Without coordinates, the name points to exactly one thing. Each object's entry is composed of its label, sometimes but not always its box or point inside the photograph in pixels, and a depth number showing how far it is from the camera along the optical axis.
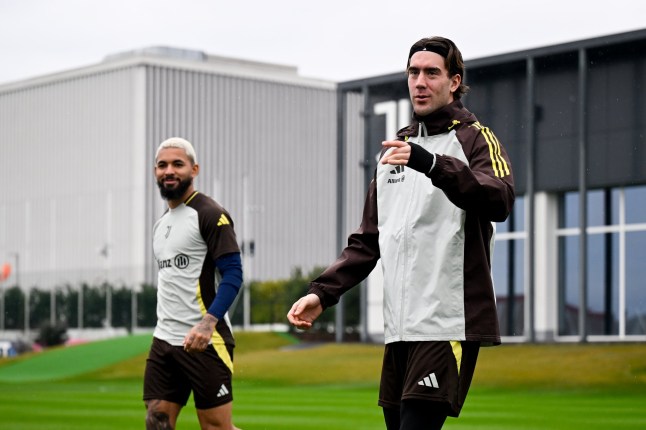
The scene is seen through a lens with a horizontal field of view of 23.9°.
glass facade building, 42.38
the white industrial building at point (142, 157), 85.75
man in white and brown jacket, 6.45
